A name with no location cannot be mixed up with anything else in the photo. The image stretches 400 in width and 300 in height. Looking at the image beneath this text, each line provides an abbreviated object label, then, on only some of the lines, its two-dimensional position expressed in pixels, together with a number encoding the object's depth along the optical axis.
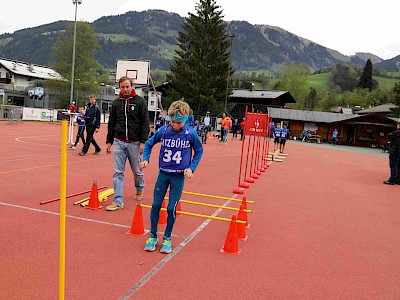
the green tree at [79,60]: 57.12
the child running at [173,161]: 4.77
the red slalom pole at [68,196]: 6.57
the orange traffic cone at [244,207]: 5.88
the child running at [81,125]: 14.02
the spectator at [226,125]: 25.33
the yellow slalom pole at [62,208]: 2.61
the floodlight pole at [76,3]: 37.73
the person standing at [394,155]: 12.58
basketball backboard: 19.11
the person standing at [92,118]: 12.96
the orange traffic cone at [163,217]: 6.04
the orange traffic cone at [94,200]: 6.48
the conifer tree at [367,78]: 114.69
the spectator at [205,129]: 25.13
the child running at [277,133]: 20.42
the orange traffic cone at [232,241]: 4.98
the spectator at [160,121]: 21.75
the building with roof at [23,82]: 57.69
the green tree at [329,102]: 102.38
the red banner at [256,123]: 13.18
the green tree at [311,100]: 99.25
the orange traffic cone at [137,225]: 5.36
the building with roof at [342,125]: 43.47
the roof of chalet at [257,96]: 60.88
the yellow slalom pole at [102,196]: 6.64
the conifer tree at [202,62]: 48.19
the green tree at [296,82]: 96.56
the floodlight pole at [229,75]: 49.09
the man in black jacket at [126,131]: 6.43
